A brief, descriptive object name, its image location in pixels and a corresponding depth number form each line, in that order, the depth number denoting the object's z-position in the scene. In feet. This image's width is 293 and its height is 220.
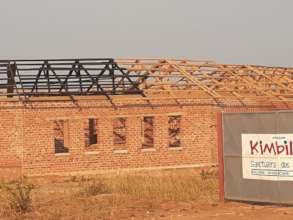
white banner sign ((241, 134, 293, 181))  45.52
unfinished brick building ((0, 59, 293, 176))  81.46
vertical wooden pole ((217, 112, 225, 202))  48.57
